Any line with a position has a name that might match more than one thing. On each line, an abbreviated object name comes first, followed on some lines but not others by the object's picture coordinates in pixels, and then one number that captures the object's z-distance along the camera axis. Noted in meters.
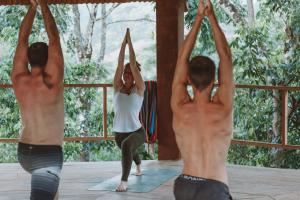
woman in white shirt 5.81
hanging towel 7.47
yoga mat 5.96
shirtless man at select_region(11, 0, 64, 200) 3.36
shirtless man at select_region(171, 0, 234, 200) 2.78
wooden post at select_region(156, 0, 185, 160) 7.32
